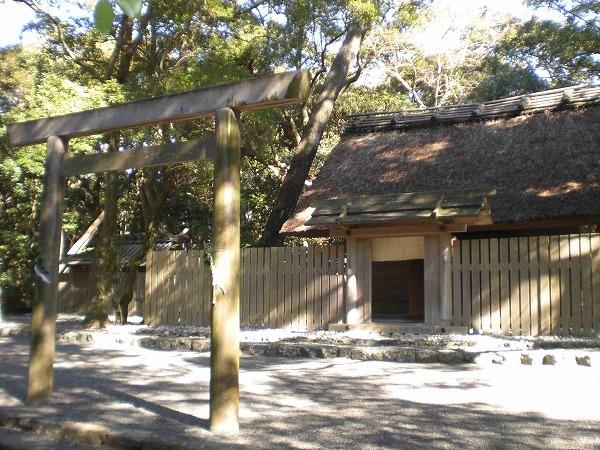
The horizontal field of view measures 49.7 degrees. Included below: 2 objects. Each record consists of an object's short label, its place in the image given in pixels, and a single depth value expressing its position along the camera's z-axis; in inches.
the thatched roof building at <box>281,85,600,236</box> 526.6
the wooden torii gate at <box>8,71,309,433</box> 219.6
